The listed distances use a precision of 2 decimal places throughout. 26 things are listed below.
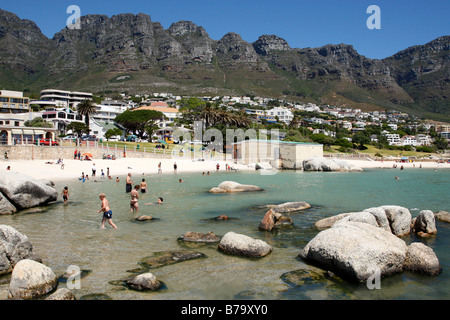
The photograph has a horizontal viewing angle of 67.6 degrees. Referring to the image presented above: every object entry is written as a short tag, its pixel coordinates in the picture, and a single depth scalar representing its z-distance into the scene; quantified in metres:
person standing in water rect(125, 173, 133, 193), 25.38
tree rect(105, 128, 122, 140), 75.99
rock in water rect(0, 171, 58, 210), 18.30
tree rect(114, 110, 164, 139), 86.25
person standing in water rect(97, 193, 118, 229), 14.49
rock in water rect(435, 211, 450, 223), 16.56
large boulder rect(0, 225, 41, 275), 9.44
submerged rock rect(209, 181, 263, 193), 26.77
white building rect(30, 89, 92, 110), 127.80
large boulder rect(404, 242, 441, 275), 9.70
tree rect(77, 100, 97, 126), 80.12
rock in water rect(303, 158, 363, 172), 53.62
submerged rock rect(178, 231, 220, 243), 12.73
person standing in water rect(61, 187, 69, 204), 20.81
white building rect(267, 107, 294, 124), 177.50
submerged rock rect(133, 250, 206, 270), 10.13
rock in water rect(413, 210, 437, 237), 14.10
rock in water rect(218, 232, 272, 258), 10.98
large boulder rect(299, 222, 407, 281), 9.03
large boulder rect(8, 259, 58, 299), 7.72
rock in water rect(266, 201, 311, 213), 19.09
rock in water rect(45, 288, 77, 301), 7.18
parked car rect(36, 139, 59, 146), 46.56
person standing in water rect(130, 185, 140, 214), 18.62
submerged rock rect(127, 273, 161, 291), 8.24
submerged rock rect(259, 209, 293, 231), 14.71
